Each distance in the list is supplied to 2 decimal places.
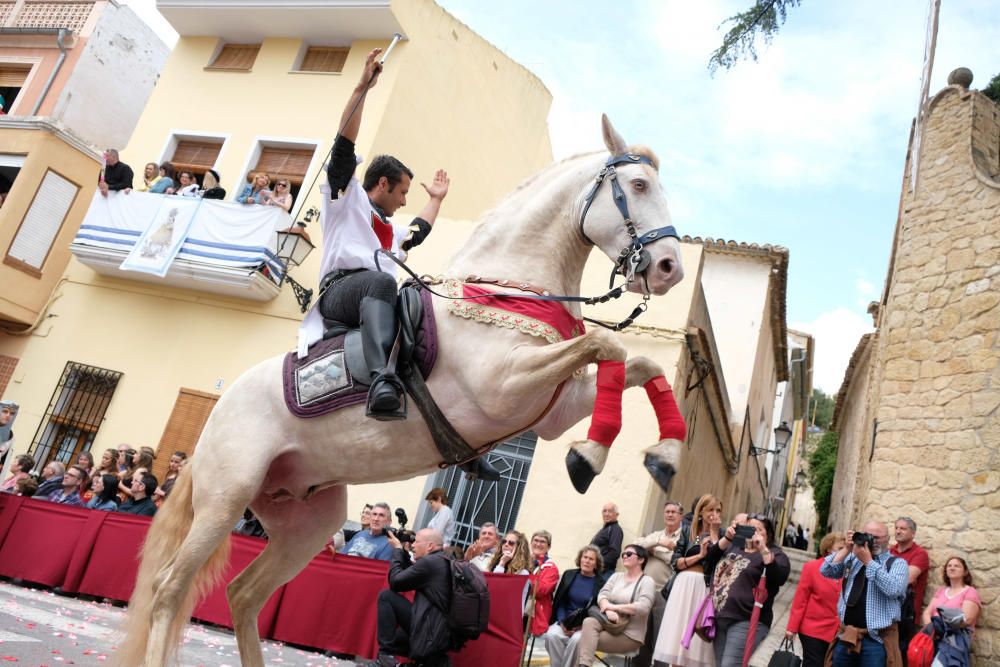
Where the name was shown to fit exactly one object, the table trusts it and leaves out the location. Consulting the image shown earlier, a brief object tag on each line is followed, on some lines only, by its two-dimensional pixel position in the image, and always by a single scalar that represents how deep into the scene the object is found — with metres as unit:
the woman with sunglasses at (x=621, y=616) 6.93
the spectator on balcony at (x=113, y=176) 15.52
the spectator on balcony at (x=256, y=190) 14.61
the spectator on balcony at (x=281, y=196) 14.36
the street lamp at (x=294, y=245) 13.03
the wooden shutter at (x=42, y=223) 16.06
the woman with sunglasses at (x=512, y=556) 7.82
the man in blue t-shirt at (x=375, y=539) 8.39
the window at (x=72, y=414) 14.67
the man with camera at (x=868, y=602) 6.74
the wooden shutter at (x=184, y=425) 13.78
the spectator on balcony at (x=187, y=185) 15.05
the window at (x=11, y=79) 19.83
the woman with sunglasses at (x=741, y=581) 6.76
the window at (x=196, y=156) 16.66
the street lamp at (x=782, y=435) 17.45
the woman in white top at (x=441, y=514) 9.46
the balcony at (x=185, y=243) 14.09
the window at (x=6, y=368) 15.52
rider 3.74
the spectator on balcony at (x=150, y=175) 15.72
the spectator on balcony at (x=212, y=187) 14.89
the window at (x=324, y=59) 16.64
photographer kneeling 6.38
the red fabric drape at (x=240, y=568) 7.05
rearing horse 3.60
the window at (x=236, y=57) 17.44
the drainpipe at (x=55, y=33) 19.41
